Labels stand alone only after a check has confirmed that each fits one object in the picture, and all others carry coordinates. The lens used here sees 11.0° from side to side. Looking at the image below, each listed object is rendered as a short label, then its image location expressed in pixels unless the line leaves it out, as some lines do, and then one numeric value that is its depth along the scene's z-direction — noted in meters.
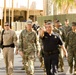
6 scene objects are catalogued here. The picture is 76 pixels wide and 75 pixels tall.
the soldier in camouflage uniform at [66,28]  15.95
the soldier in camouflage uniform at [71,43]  12.71
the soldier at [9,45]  12.19
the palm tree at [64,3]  44.01
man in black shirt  10.35
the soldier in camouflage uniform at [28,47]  11.73
